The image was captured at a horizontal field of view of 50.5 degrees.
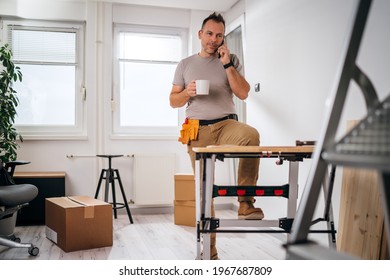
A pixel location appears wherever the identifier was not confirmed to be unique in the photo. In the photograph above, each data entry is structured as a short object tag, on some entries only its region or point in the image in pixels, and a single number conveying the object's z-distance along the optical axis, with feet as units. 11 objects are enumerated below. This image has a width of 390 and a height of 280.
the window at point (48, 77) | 11.94
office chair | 7.45
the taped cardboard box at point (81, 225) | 7.83
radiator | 12.50
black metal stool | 10.93
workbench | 5.38
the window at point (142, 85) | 12.65
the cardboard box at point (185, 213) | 10.55
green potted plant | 10.33
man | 6.23
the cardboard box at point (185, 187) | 10.78
